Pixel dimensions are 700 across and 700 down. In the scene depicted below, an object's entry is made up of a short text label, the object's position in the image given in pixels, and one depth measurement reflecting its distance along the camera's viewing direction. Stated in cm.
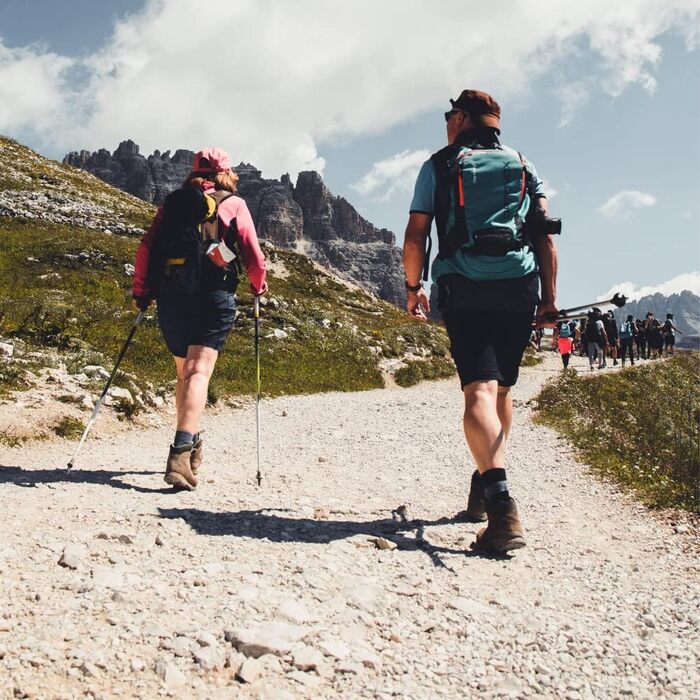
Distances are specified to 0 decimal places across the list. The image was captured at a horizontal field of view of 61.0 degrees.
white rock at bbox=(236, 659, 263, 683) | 261
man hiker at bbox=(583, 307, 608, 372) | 2762
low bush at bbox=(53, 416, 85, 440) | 821
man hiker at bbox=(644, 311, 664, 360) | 3925
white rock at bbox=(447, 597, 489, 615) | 346
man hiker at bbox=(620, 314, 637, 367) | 3100
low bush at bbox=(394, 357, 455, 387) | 2123
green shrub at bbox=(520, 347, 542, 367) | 3150
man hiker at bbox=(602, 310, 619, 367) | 2975
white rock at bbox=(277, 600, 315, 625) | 312
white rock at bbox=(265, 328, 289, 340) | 2087
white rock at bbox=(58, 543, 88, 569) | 352
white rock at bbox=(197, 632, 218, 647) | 281
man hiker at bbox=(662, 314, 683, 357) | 3847
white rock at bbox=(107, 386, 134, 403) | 1028
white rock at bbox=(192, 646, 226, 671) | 267
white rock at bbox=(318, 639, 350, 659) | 285
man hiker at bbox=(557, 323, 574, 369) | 2673
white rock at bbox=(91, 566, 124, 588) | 331
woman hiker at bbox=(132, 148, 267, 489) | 596
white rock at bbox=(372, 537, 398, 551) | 444
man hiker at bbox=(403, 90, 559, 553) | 448
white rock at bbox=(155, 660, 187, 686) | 254
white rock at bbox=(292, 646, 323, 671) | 273
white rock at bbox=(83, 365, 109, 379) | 1094
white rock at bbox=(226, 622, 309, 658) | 280
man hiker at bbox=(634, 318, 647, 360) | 3944
